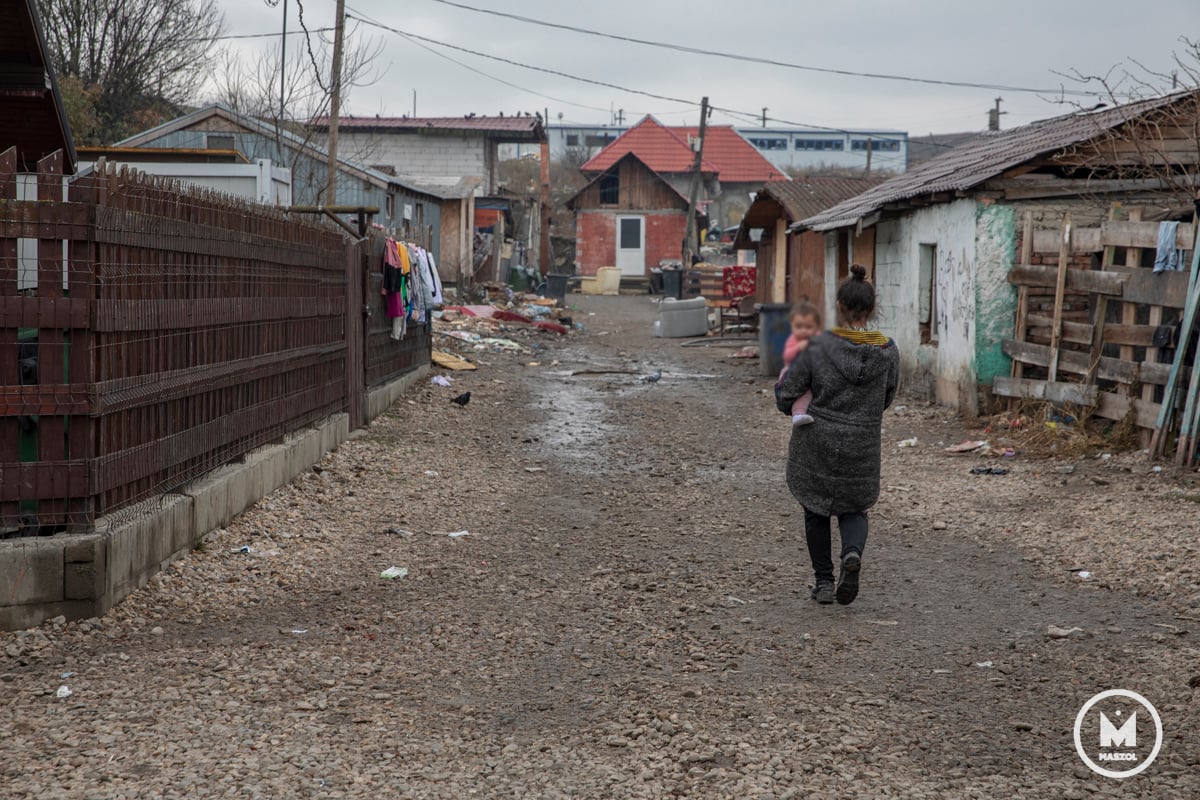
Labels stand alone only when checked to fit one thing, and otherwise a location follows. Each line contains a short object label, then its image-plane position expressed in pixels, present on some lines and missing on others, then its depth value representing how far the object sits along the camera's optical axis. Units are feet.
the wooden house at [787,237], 72.79
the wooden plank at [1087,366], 31.58
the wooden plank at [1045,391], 35.35
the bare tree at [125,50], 95.66
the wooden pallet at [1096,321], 32.17
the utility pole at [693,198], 132.87
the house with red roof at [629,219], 163.73
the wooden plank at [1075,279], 34.32
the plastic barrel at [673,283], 134.62
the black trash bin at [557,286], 123.13
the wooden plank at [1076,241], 36.19
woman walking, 18.44
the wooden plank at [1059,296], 37.45
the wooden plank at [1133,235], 31.17
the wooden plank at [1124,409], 31.71
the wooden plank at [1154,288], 30.91
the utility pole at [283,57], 81.66
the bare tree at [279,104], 77.00
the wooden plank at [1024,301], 40.91
